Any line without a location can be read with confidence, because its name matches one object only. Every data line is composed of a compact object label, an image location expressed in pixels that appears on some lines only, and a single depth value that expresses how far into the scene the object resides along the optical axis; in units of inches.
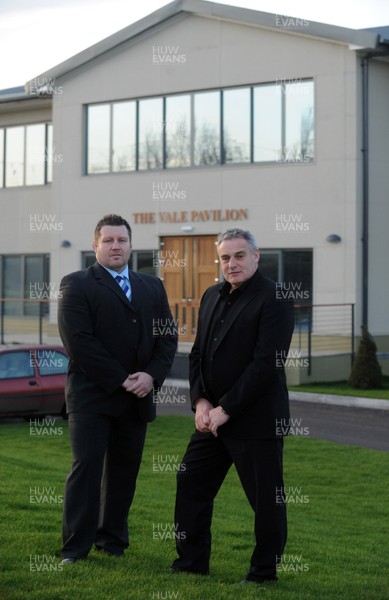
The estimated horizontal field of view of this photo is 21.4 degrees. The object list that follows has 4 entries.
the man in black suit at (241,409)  236.8
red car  629.9
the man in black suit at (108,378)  247.1
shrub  825.5
